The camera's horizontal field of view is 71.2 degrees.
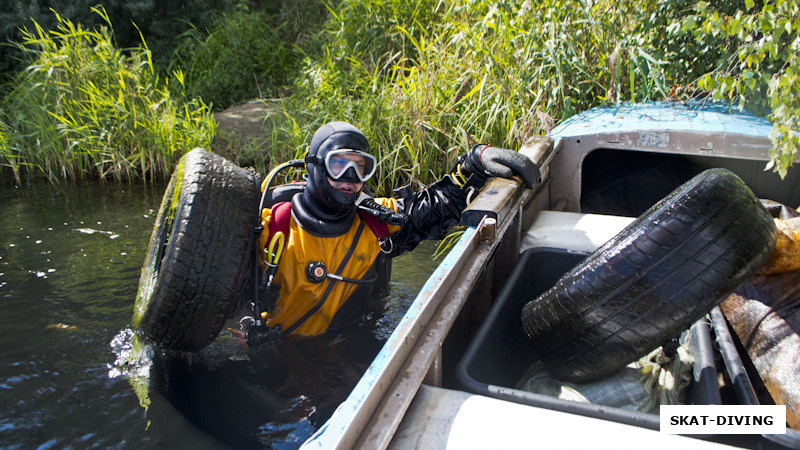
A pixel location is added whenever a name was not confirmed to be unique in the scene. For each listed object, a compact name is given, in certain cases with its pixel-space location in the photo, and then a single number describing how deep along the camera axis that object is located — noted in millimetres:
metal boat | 1385
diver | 2748
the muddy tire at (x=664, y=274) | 1701
